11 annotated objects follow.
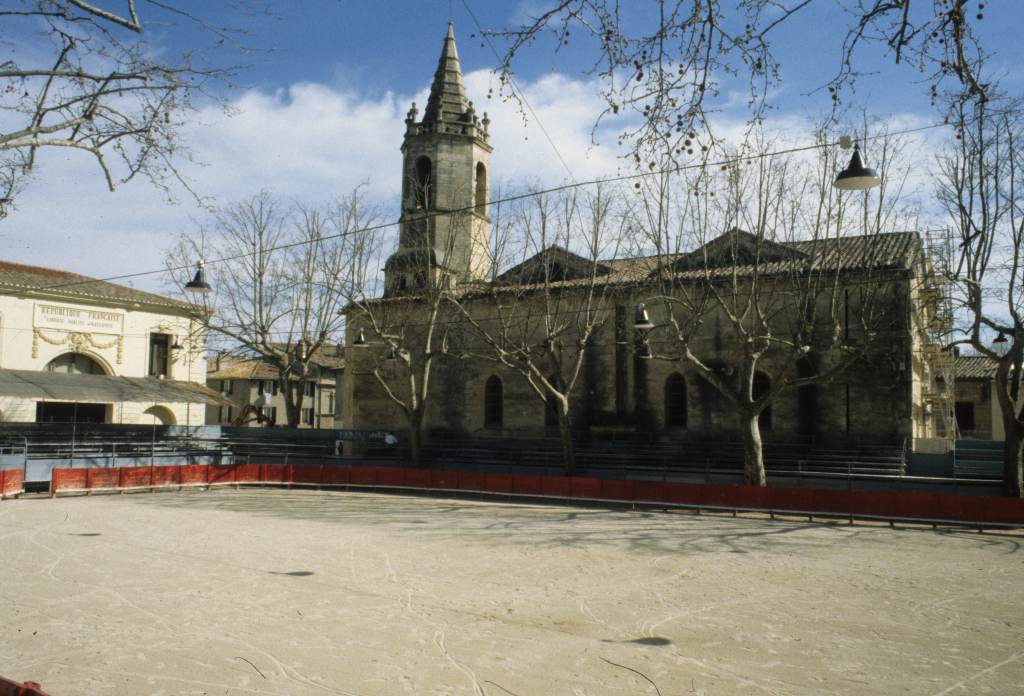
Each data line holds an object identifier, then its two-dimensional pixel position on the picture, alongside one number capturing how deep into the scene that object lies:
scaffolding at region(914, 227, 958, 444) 25.65
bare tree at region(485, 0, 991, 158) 4.31
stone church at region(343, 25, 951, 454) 29.94
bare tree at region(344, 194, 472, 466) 33.34
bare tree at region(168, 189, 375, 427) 38.22
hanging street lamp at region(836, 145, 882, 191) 10.40
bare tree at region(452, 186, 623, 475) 29.72
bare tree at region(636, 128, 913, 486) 24.36
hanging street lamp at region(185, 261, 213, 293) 20.70
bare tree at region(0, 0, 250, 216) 7.76
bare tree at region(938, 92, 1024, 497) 22.20
